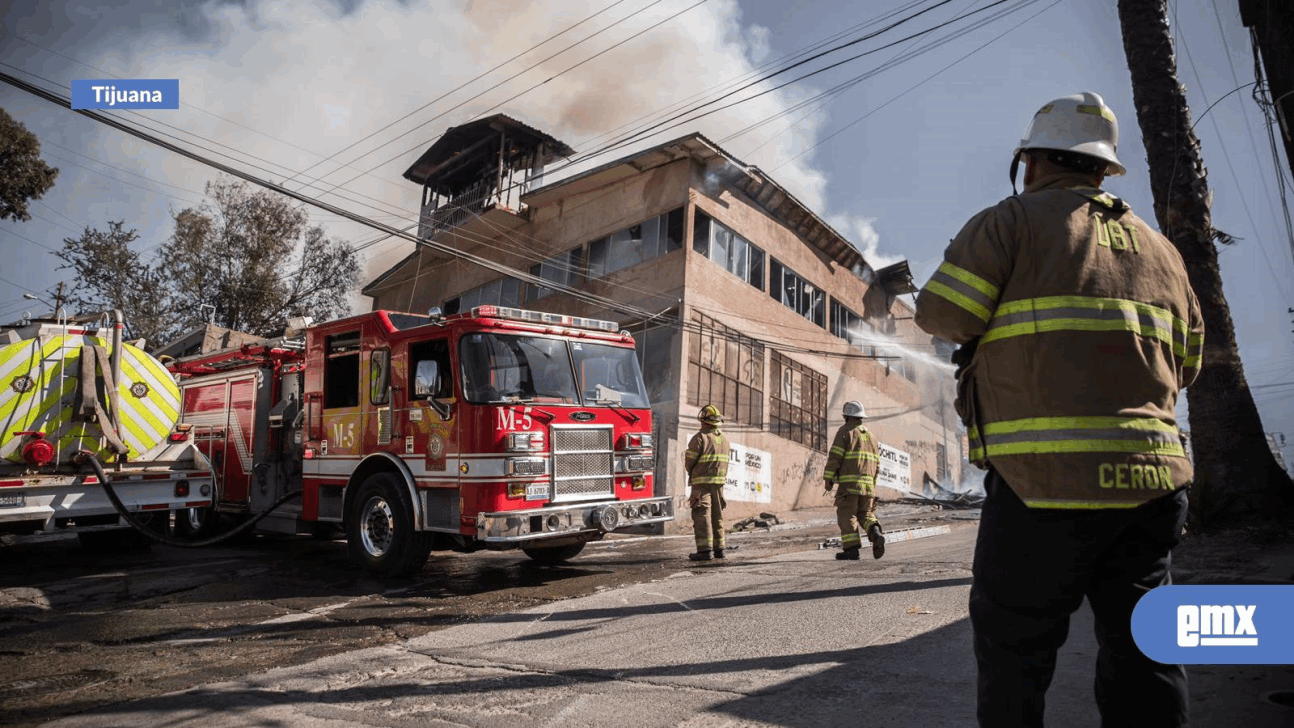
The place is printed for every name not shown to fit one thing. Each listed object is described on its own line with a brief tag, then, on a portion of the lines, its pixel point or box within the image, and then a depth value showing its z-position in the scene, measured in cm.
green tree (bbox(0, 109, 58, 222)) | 1862
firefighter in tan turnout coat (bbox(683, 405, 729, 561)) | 899
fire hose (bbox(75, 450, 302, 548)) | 847
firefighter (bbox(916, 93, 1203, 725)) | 198
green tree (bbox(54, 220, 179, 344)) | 2512
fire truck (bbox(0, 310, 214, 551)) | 820
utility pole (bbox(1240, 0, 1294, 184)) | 645
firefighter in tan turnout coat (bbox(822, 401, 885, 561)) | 835
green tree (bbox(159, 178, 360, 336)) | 2553
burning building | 1758
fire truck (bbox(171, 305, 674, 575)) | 755
